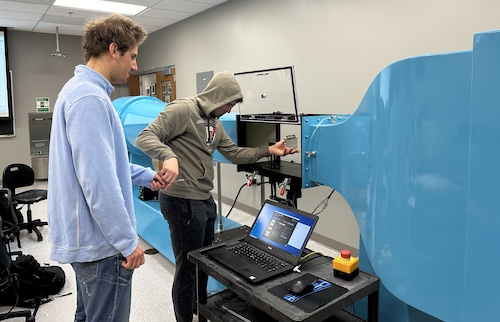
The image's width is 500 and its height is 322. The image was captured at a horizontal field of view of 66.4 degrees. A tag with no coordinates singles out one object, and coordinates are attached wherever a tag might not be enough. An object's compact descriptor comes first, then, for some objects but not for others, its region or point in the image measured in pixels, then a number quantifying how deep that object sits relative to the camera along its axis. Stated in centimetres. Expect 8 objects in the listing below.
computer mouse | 127
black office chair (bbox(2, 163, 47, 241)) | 402
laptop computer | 145
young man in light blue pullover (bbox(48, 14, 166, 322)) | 119
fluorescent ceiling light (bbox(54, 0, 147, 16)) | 478
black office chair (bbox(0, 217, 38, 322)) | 204
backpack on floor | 259
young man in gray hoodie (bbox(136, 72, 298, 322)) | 199
